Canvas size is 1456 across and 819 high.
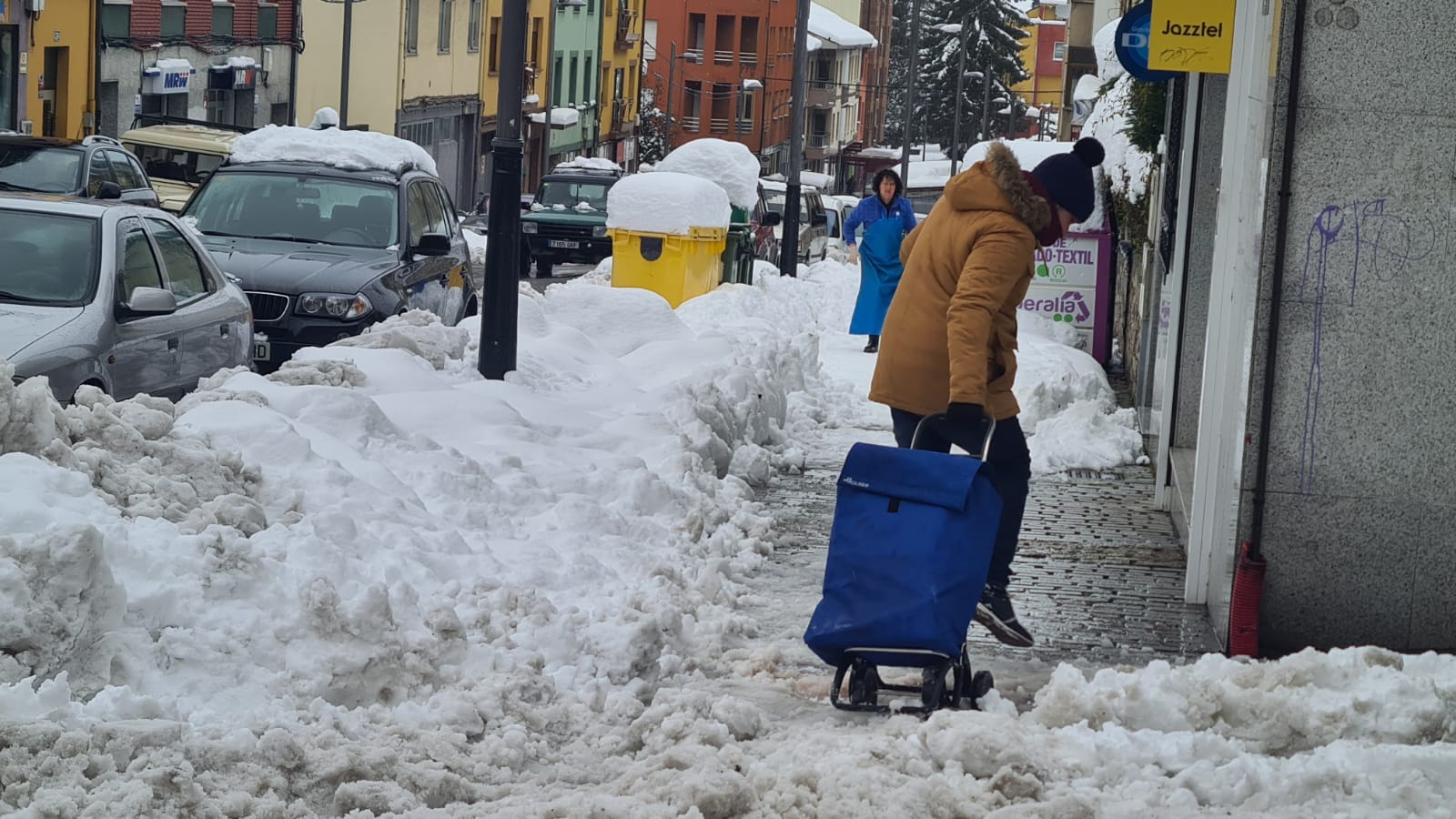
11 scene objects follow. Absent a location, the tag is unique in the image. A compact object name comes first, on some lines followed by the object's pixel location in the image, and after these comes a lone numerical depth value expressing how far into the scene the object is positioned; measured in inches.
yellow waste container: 744.3
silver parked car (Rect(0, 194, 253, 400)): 325.7
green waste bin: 841.5
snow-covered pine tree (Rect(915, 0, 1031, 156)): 3882.9
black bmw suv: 485.7
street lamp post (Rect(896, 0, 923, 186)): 1894.7
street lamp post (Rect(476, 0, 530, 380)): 392.8
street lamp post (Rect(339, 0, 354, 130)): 1658.5
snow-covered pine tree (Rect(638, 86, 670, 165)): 3073.3
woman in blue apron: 629.3
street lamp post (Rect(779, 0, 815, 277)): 953.5
